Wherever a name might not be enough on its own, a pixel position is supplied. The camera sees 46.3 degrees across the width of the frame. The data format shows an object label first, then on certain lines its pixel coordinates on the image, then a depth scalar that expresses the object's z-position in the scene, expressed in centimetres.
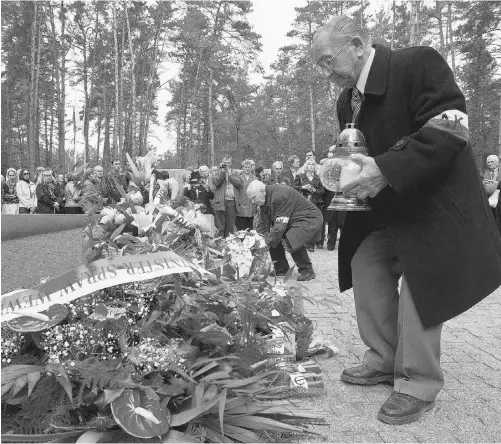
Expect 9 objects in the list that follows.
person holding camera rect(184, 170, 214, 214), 1177
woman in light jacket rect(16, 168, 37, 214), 1295
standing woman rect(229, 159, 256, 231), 1109
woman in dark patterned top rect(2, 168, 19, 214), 1287
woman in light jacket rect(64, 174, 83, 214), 1049
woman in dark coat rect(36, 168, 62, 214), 1191
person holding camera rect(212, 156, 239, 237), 1151
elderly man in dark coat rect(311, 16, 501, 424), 266
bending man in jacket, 770
